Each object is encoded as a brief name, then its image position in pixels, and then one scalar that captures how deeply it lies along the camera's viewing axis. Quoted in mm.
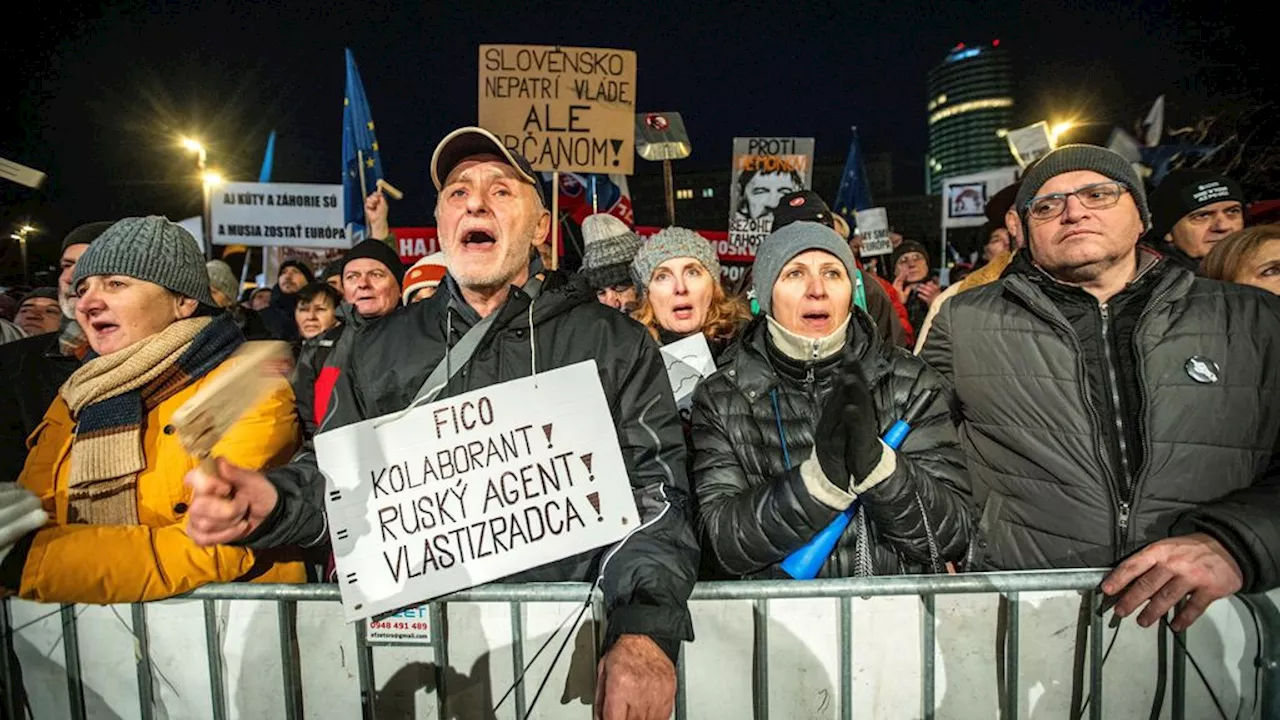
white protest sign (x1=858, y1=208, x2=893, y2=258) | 11281
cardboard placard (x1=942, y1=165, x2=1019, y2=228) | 11609
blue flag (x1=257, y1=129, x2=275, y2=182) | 12961
